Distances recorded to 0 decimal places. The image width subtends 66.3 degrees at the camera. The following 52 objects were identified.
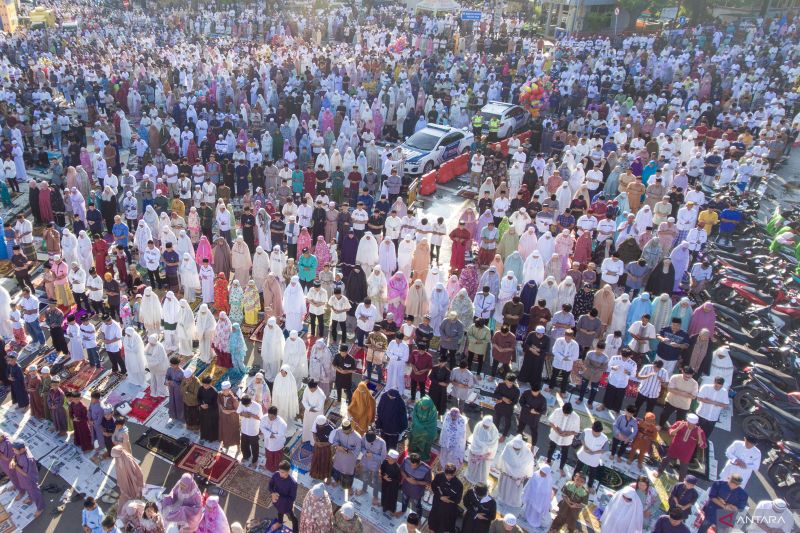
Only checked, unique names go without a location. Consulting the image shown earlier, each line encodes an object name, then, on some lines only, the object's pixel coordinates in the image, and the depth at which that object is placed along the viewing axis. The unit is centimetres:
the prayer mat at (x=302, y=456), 855
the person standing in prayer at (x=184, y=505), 686
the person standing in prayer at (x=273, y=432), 795
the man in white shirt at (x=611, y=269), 1163
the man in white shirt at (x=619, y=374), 909
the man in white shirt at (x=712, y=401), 836
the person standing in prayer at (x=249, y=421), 818
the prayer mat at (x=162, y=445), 870
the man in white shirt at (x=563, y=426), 809
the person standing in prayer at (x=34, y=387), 902
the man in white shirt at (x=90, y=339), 995
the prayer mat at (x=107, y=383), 991
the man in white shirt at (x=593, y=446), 778
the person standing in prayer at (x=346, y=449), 786
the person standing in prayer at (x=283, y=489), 710
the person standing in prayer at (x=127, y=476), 735
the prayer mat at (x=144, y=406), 941
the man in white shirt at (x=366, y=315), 1039
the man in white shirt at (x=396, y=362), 929
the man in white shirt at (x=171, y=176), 1544
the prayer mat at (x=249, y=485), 809
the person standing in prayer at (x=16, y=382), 910
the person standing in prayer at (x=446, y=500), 709
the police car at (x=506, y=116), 2111
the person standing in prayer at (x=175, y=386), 891
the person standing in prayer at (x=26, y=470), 749
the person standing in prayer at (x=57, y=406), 875
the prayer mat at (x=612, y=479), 841
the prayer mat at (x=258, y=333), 1116
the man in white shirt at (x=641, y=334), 985
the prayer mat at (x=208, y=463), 841
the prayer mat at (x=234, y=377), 1003
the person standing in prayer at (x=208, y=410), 855
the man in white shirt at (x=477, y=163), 1727
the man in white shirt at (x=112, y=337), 982
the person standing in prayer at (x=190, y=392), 877
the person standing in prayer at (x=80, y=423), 839
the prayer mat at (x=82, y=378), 991
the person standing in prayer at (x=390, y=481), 744
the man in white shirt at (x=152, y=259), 1198
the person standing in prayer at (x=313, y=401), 838
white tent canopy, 3828
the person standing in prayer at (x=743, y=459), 766
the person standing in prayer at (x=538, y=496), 748
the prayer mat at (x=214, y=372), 1019
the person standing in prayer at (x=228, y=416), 848
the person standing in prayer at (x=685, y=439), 803
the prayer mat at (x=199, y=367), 1038
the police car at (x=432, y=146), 1794
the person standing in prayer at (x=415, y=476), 738
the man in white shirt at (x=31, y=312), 1026
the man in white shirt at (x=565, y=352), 950
